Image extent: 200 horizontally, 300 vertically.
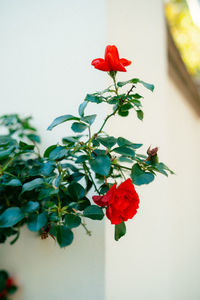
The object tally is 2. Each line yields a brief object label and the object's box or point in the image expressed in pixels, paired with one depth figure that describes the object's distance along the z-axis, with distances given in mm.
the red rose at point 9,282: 1060
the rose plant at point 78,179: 601
